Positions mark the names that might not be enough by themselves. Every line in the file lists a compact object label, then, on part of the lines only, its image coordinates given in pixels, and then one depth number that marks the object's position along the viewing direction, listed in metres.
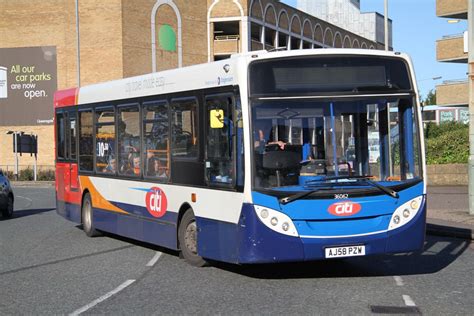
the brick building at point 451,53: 43.50
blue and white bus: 9.80
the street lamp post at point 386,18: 37.68
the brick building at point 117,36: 59.84
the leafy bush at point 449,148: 33.88
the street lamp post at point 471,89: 17.83
